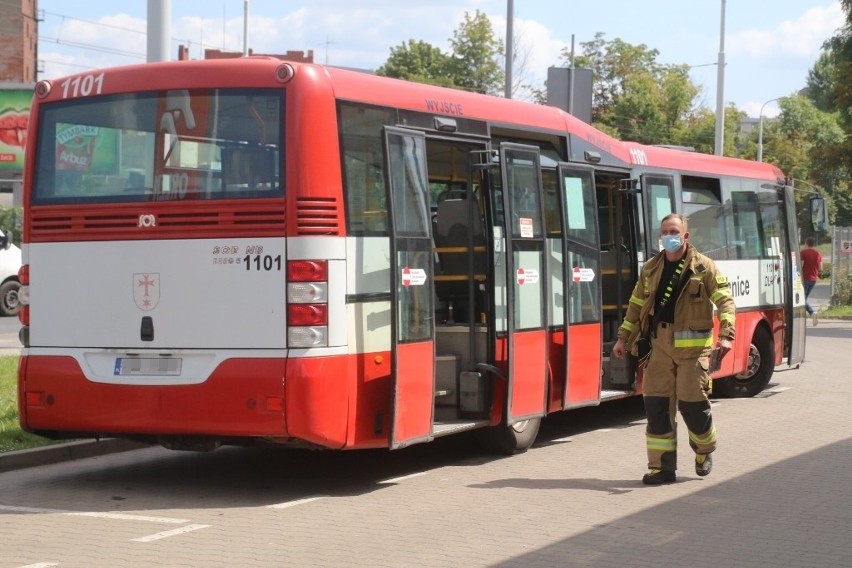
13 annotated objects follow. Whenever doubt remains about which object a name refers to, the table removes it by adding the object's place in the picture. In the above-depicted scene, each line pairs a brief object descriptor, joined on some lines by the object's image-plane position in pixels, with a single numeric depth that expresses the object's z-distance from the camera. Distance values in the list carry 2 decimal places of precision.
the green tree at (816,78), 119.50
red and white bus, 9.30
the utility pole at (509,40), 27.89
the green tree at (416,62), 78.38
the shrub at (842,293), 40.72
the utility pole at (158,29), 13.54
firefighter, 10.30
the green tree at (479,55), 72.50
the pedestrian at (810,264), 28.33
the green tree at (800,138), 90.44
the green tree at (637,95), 72.06
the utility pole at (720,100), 40.50
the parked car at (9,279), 27.92
